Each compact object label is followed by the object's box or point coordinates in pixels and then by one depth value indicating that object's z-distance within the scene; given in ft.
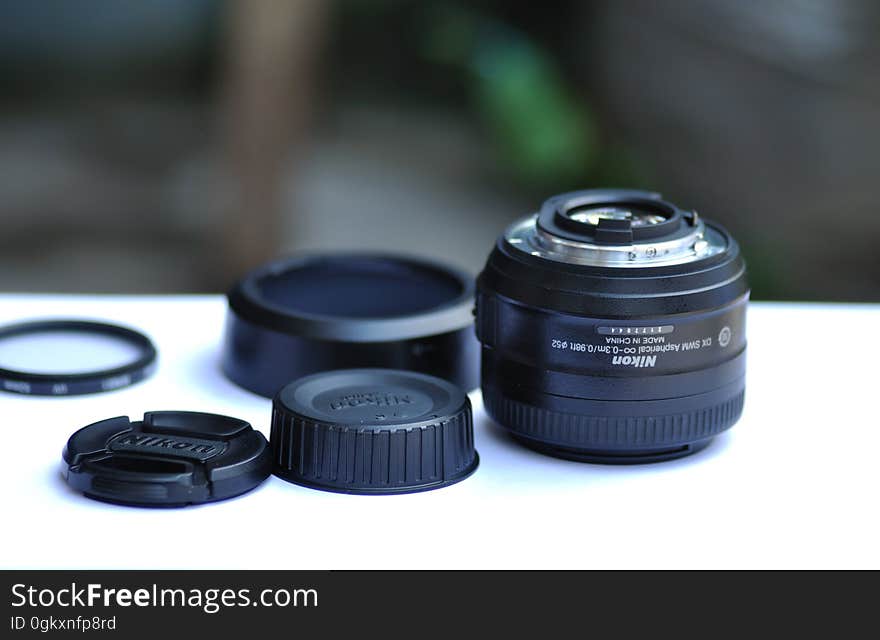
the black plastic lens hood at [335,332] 2.21
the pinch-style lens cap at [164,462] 1.99
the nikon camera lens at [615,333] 2.03
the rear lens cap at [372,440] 2.02
